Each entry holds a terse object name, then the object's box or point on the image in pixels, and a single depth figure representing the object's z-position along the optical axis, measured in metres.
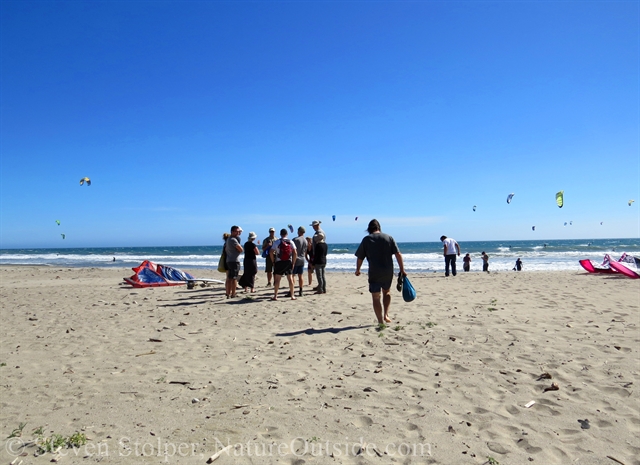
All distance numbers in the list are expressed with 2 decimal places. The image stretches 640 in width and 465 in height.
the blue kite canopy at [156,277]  12.77
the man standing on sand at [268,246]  10.02
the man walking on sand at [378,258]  6.03
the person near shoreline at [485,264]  20.05
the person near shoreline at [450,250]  15.18
